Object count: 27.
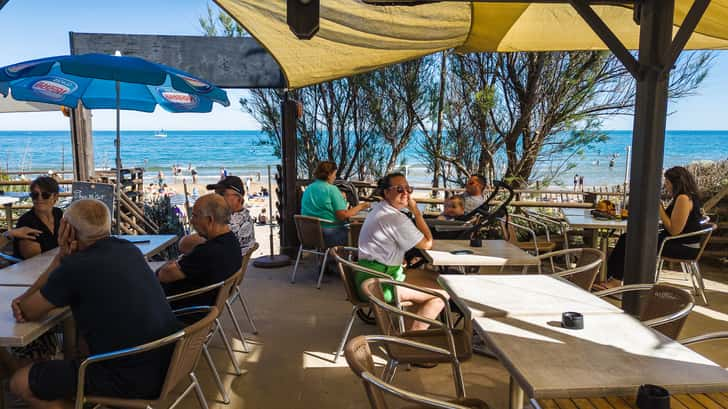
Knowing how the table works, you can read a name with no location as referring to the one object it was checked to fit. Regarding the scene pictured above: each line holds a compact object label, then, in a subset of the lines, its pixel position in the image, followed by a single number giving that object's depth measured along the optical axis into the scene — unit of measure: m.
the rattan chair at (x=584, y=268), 3.30
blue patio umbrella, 3.64
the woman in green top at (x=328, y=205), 5.49
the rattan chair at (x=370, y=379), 1.64
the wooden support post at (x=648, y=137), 3.25
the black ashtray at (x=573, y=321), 2.12
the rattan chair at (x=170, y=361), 2.03
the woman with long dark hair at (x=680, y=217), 4.63
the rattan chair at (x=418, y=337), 2.49
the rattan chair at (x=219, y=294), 2.85
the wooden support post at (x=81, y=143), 6.64
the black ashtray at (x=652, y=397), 1.43
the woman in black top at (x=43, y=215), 3.74
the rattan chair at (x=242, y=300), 3.31
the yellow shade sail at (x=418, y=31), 4.01
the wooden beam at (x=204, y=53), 6.11
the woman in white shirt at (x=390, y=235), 3.45
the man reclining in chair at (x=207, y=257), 2.96
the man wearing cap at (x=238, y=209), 4.22
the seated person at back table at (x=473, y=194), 5.68
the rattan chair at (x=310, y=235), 5.39
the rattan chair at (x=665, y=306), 2.36
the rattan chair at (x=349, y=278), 3.11
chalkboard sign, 4.39
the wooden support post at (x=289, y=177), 6.40
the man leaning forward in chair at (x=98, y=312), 2.06
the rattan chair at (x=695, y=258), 4.71
